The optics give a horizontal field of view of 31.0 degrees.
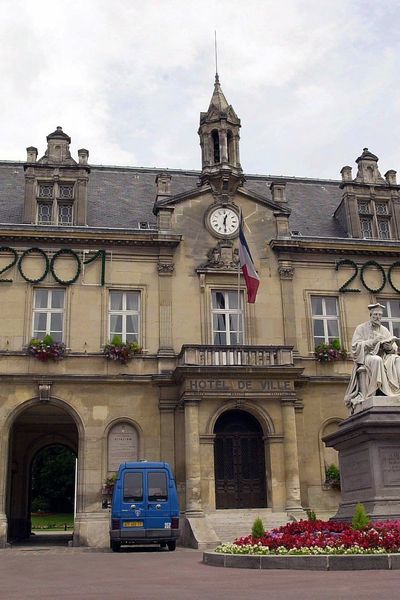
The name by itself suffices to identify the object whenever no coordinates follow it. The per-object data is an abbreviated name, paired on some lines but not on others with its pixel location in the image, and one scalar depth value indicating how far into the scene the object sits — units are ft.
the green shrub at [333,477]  87.86
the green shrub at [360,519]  41.78
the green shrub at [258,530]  45.17
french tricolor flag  85.51
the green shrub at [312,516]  52.49
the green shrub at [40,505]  201.36
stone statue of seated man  54.34
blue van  65.87
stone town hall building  84.07
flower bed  38.65
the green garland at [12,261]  90.79
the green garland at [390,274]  99.04
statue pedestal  49.73
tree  196.95
